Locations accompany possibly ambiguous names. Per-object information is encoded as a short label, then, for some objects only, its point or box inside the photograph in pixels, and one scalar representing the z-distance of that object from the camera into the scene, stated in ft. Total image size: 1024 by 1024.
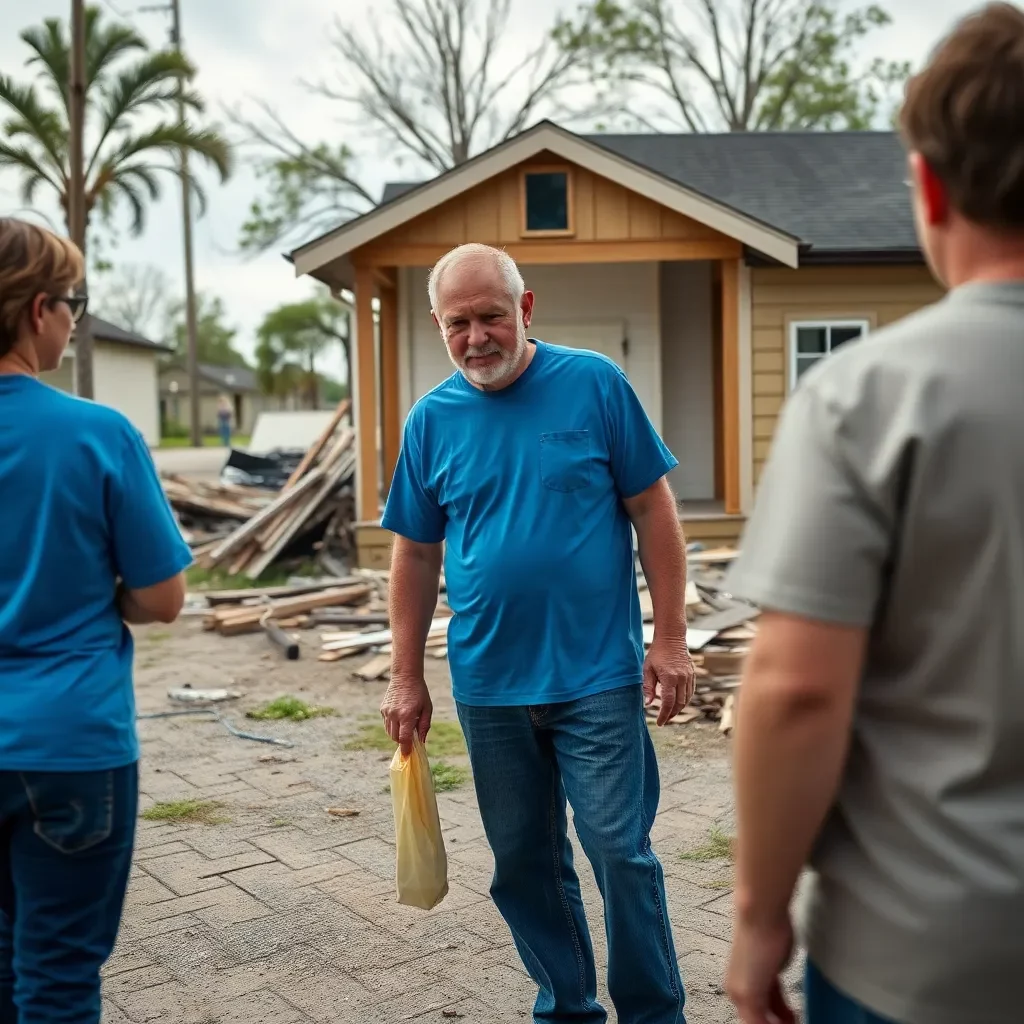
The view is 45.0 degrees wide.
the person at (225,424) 171.12
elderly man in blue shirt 10.25
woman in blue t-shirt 7.73
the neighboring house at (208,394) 327.06
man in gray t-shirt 4.55
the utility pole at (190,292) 138.59
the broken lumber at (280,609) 37.52
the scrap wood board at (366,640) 33.50
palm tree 68.49
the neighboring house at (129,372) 169.89
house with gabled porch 46.55
